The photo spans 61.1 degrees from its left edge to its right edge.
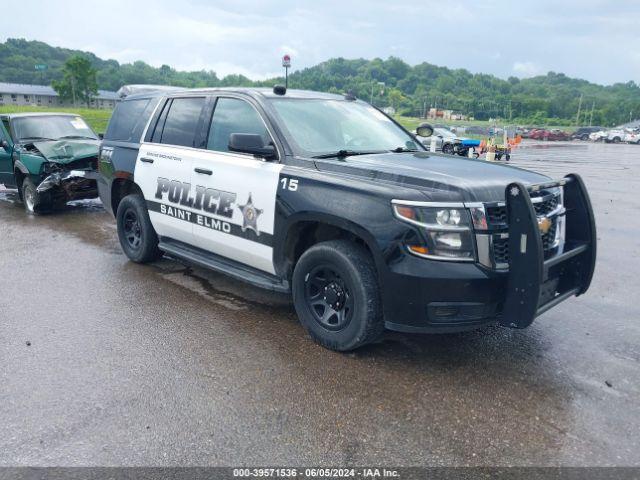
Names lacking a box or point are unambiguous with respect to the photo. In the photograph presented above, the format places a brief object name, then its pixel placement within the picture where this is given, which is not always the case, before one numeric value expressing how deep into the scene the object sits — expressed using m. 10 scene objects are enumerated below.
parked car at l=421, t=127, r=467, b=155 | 24.67
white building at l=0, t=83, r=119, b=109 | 108.25
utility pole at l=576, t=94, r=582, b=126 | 114.74
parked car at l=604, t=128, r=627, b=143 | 57.06
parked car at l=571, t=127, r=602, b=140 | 65.38
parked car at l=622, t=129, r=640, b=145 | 55.66
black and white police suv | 3.36
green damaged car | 8.92
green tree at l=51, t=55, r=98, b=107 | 101.06
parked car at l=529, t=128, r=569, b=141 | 61.22
